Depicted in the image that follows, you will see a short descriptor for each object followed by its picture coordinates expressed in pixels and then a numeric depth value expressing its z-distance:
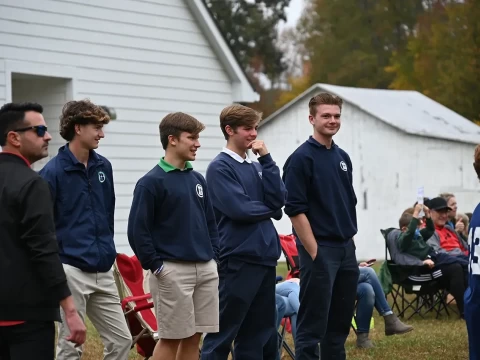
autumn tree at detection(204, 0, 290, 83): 85.87
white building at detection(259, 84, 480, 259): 50.72
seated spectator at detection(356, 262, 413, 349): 18.89
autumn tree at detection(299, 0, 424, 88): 91.44
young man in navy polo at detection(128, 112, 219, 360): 12.21
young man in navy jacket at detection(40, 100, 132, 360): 12.27
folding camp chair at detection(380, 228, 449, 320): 23.94
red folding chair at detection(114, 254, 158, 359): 16.41
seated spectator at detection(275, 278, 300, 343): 16.87
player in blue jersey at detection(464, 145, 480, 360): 11.16
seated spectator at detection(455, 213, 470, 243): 27.14
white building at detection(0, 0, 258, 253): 30.75
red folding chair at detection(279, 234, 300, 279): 19.30
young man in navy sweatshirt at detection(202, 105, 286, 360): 12.83
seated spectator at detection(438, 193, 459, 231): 26.12
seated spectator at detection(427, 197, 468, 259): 24.81
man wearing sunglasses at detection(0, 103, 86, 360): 8.98
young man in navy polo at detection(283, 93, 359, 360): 13.45
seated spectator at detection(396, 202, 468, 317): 23.73
